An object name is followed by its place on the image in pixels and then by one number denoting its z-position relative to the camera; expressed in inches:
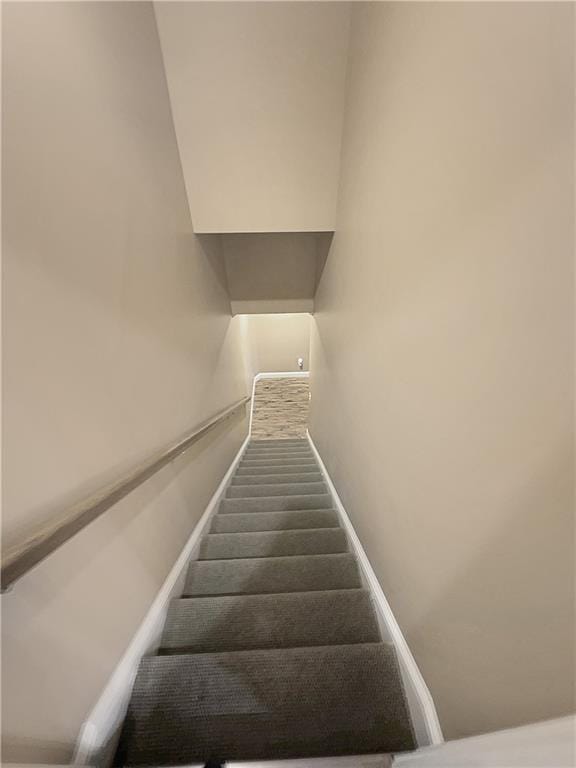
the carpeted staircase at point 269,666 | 36.4
